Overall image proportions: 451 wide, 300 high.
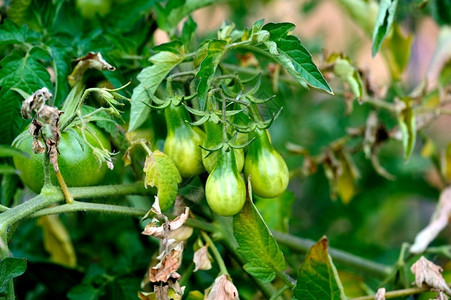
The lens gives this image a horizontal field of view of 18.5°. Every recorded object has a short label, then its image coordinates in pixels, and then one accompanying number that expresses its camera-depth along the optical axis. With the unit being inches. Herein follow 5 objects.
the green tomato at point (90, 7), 43.6
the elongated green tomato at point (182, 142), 36.0
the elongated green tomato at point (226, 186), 34.8
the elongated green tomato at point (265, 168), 35.4
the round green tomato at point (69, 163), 36.1
